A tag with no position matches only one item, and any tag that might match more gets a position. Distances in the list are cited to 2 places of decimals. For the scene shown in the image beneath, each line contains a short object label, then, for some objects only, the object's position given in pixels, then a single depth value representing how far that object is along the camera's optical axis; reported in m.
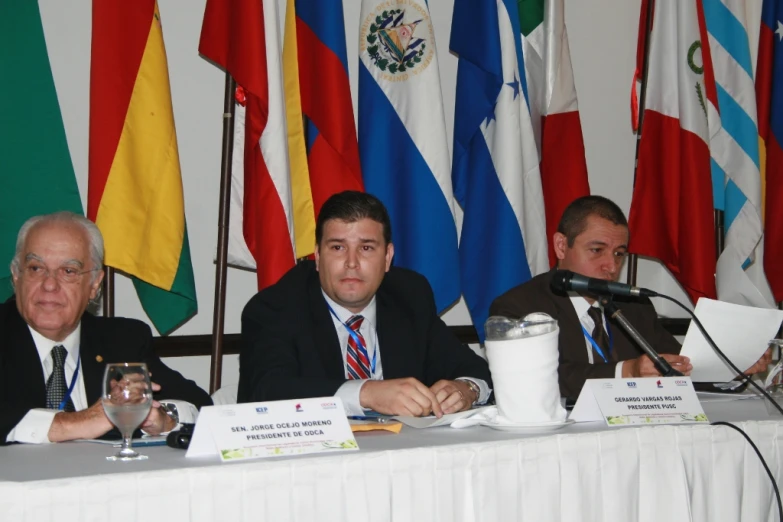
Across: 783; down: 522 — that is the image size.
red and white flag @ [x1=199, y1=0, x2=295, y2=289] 4.07
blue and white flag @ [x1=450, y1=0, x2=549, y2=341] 4.58
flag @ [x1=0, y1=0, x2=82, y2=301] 3.56
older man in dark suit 2.60
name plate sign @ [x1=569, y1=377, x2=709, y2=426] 2.27
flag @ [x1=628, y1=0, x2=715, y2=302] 4.97
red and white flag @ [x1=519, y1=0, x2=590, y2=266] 4.83
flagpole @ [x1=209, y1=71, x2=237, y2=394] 4.20
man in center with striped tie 2.90
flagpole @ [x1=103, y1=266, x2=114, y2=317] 3.94
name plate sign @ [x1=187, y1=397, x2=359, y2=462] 1.81
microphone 2.30
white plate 2.19
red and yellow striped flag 3.80
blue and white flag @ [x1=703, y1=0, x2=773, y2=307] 5.16
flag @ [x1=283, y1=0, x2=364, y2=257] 4.23
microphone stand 2.39
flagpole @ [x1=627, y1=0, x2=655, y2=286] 5.29
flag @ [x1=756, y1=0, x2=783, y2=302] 5.34
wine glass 1.85
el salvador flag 4.42
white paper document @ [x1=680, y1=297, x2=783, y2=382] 2.72
